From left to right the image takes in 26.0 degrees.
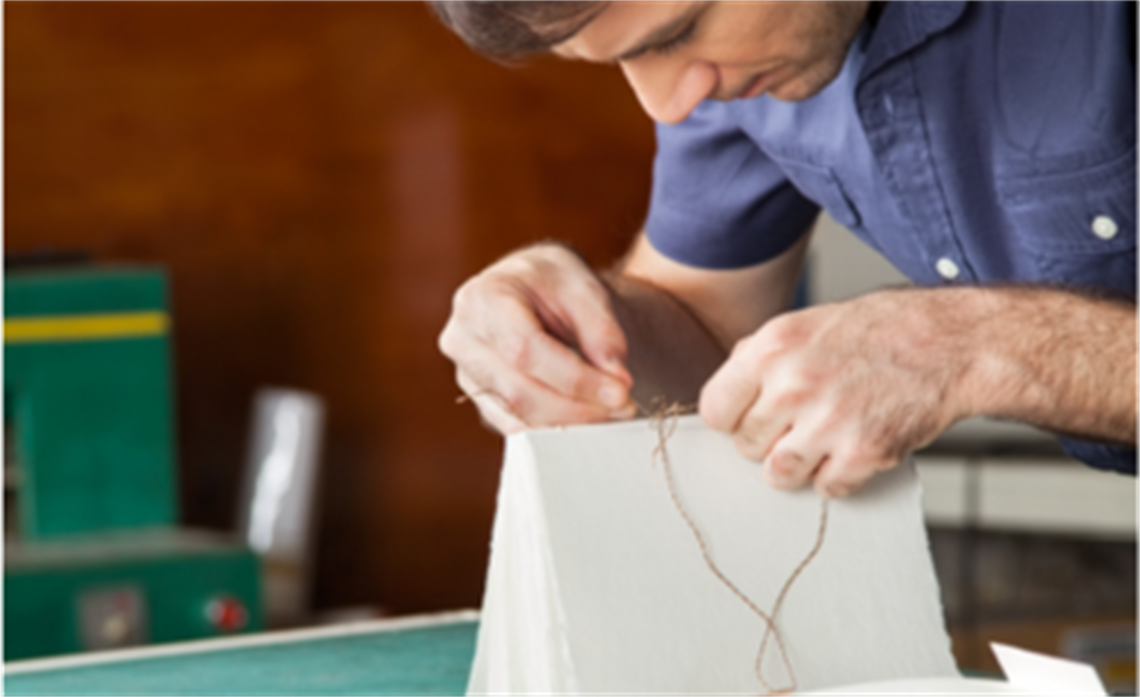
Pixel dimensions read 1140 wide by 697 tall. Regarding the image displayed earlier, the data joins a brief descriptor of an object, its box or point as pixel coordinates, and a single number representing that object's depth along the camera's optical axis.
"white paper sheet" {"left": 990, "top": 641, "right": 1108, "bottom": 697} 1.04
